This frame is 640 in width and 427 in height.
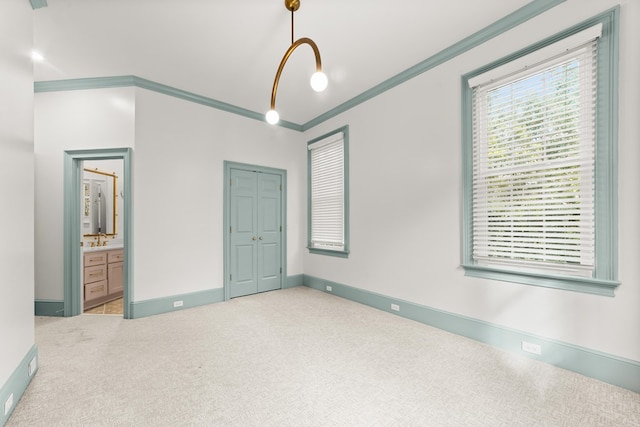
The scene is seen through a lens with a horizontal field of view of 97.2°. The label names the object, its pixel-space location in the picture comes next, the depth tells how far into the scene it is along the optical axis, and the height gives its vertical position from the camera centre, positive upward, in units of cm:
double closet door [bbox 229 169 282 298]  450 -33
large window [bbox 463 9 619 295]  210 +40
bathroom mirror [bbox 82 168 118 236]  475 +18
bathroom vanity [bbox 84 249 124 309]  416 -99
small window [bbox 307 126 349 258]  444 +31
